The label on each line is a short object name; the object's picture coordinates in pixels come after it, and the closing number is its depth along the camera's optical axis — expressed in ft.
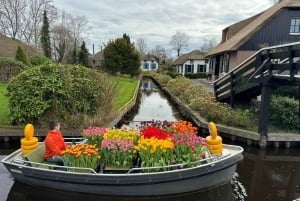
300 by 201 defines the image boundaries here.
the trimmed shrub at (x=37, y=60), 91.58
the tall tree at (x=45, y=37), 149.79
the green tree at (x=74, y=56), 140.89
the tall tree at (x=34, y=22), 153.58
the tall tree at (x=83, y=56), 140.46
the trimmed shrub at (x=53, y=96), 32.24
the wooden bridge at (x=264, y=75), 29.81
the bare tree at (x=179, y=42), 295.28
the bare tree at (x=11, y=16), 142.61
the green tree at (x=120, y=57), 127.44
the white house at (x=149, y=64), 269.15
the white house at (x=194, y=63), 176.38
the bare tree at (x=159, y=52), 316.27
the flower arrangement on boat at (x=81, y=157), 19.21
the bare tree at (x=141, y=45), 319.00
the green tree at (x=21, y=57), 80.59
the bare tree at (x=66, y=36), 156.76
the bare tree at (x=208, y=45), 281.07
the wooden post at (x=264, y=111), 32.63
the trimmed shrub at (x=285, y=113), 35.70
